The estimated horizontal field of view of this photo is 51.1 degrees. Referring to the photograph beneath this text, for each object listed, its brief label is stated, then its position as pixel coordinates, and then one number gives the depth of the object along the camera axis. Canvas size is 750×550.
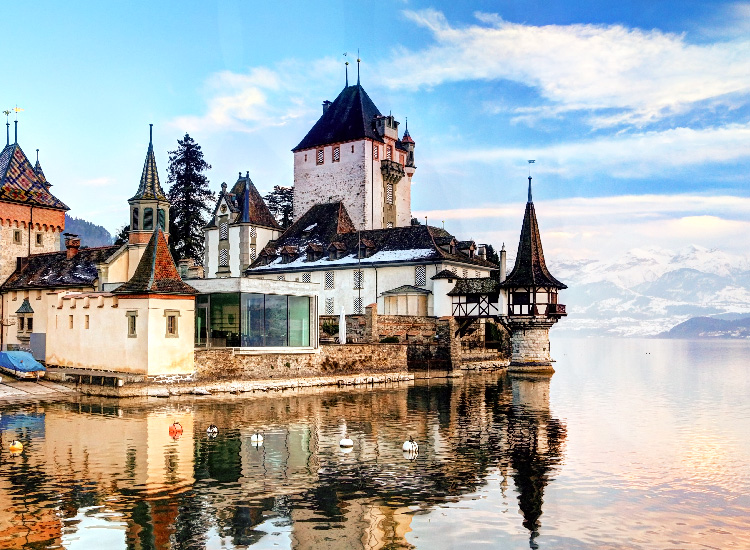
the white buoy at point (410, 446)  22.12
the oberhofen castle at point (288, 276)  37.19
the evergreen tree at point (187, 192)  75.25
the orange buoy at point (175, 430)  24.30
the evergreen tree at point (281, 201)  93.69
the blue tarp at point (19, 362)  37.06
